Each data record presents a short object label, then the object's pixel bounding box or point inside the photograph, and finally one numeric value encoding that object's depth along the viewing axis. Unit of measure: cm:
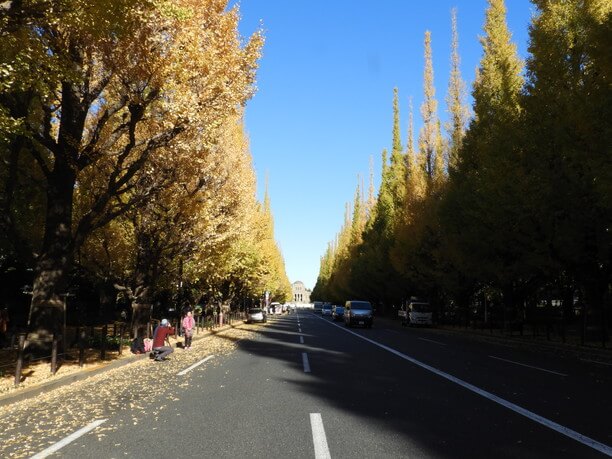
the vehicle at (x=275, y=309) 9049
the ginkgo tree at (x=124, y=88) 1087
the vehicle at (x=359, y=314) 3525
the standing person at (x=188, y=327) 1936
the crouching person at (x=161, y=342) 1536
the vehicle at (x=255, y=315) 4684
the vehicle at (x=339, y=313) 5416
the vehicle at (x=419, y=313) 3925
